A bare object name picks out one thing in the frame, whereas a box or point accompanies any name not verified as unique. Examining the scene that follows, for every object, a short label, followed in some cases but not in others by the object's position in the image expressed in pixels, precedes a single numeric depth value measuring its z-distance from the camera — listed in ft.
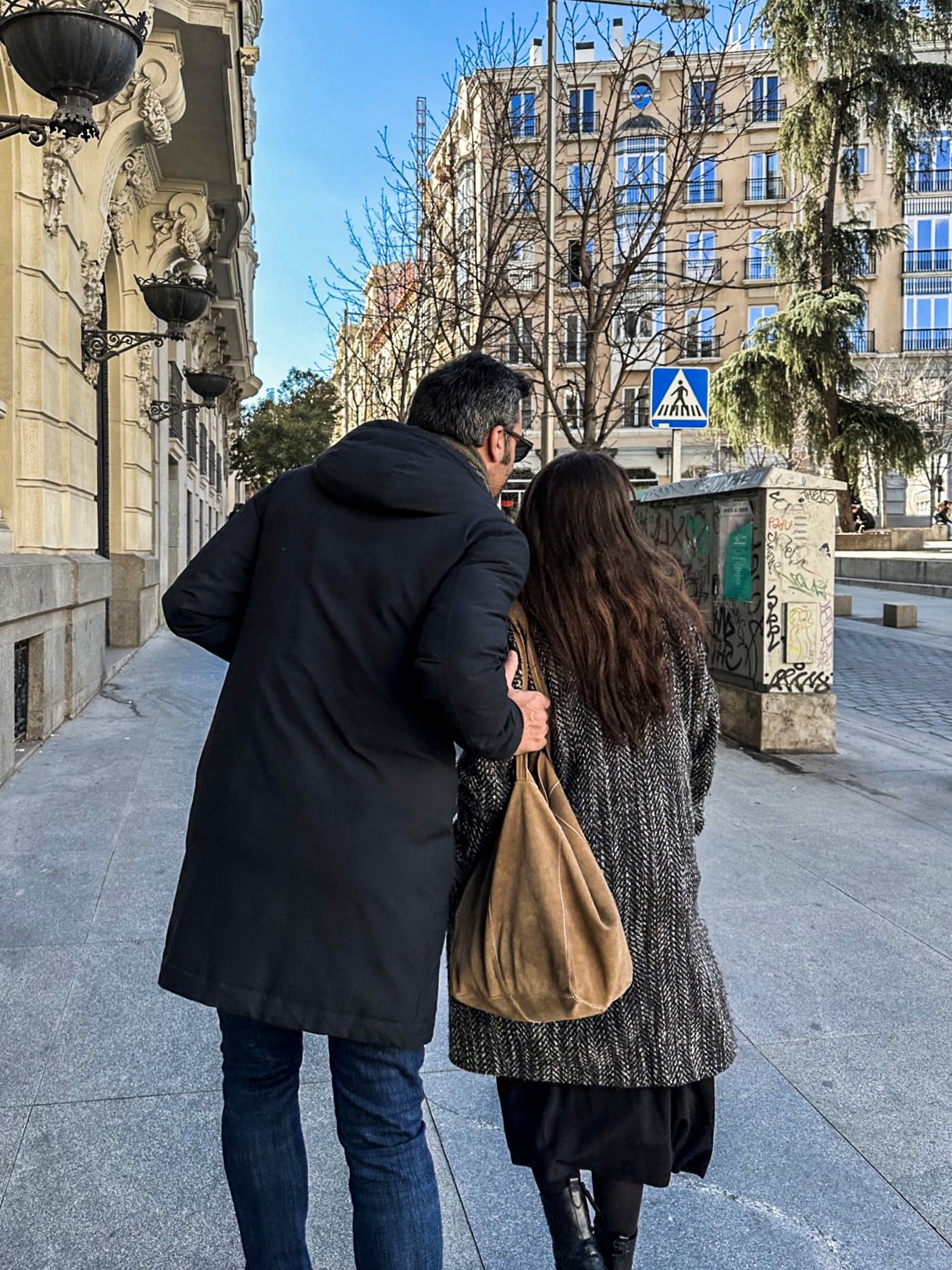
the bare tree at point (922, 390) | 142.31
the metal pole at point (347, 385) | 88.65
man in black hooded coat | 5.67
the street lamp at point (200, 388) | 45.19
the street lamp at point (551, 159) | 45.73
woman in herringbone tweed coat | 6.46
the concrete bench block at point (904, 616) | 54.54
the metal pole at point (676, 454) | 33.66
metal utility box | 24.62
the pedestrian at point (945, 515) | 132.05
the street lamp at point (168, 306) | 30.71
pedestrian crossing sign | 33.58
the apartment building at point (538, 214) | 43.16
